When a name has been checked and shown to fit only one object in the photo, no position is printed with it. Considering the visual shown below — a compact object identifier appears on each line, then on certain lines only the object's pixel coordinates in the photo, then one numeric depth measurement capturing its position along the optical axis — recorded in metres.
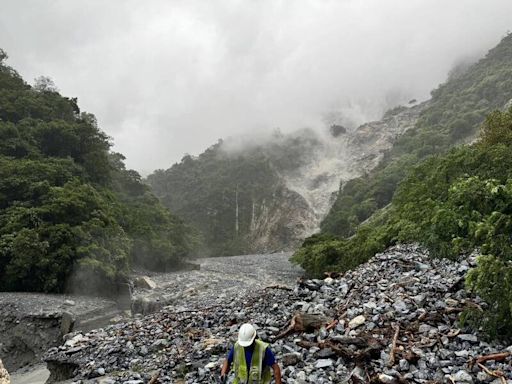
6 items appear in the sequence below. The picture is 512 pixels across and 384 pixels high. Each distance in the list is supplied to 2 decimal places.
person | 6.48
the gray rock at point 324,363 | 8.09
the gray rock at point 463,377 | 6.44
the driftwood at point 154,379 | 9.47
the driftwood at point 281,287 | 14.27
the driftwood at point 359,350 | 7.89
